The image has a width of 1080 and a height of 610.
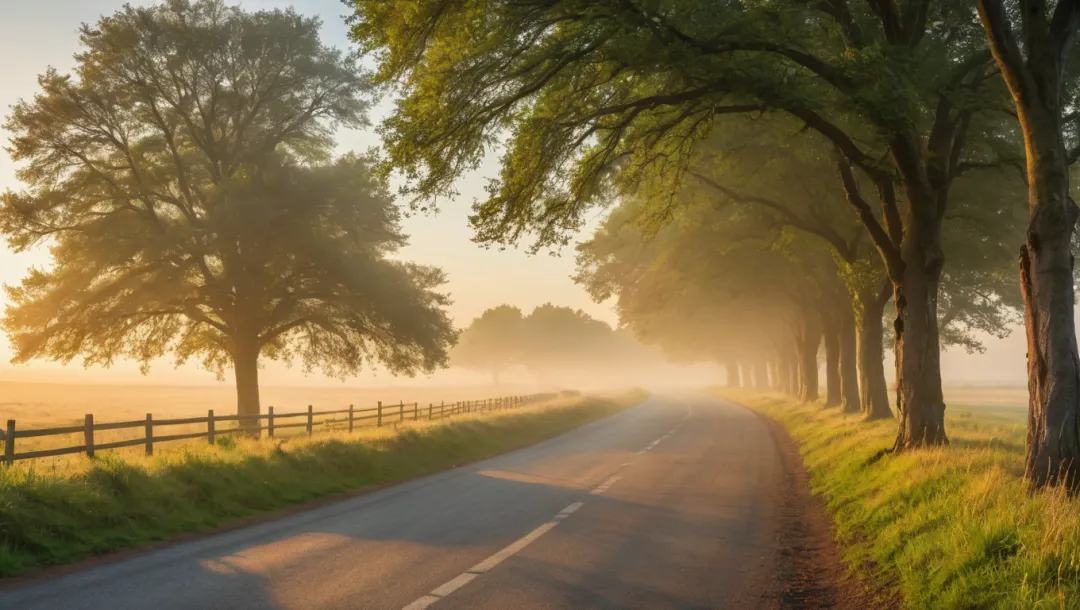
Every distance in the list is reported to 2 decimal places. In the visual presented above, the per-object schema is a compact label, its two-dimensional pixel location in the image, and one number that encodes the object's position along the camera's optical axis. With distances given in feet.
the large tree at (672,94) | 31.58
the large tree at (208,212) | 74.38
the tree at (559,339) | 415.44
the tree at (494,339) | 414.21
